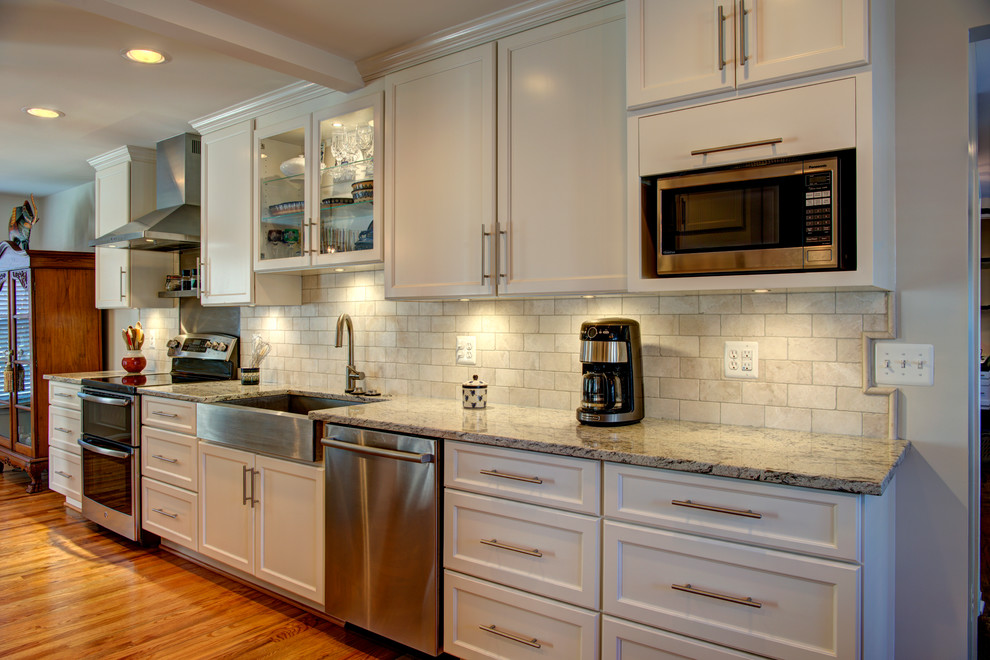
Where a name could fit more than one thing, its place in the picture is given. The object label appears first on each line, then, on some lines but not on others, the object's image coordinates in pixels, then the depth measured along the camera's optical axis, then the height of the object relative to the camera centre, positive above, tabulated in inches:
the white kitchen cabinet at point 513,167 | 80.0 +23.2
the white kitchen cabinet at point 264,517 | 95.6 -32.4
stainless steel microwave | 62.3 +12.0
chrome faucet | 117.9 -8.3
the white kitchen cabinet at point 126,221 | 167.3 +29.6
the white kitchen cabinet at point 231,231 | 127.6 +20.7
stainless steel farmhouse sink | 94.8 -16.8
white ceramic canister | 96.8 -10.8
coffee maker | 79.0 -6.2
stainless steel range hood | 143.9 +29.8
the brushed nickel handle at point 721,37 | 67.6 +32.0
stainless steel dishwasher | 79.9 -28.7
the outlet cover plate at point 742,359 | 79.6 -4.4
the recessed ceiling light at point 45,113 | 134.0 +47.7
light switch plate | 69.1 -4.4
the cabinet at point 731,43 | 61.4 +30.7
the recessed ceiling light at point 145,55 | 104.2 +47.1
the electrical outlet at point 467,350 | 107.4 -4.2
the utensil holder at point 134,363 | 158.8 -9.5
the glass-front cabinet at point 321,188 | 108.5 +26.2
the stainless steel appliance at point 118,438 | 131.2 -24.8
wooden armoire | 179.8 -2.4
